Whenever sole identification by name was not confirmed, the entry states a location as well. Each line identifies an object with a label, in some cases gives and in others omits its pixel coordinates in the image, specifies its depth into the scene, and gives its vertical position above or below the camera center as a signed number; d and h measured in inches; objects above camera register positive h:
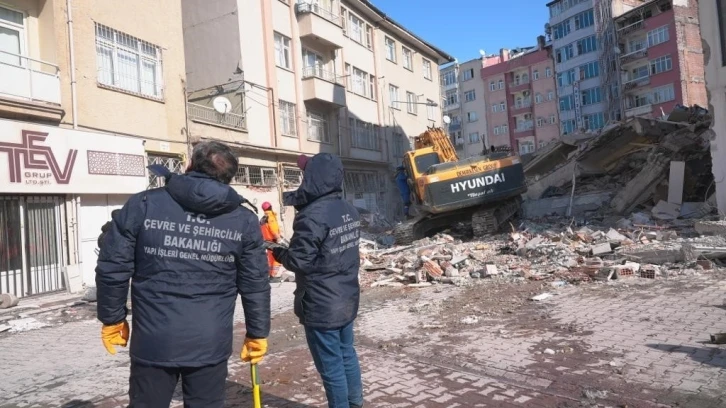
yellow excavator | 578.6 +19.2
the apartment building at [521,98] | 2282.2 +467.9
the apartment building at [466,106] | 2618.1 +501.5
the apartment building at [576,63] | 1940.2 +498.5
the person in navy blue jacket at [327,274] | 137.6 -14.3
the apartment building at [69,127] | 431.2 +97.2
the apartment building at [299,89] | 788.0 +225.3
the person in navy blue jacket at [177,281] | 104.3 -10.1
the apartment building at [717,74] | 493.4 +104.3
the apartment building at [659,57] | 1733.5 +450.5
